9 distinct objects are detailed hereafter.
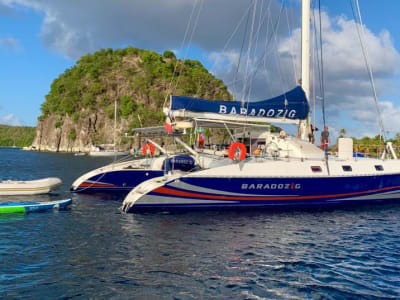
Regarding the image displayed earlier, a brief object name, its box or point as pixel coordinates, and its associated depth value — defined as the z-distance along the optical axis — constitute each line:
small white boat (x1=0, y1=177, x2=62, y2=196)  18.52
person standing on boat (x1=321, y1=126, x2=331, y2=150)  16.34
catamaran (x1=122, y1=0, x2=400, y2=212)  14.72
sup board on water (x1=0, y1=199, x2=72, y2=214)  14.63
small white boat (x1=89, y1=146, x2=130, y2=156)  81.20
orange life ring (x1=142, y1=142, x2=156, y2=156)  22.07
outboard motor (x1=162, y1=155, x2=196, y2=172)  20.88
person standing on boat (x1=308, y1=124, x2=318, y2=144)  18.41
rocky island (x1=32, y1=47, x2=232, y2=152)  104.12
